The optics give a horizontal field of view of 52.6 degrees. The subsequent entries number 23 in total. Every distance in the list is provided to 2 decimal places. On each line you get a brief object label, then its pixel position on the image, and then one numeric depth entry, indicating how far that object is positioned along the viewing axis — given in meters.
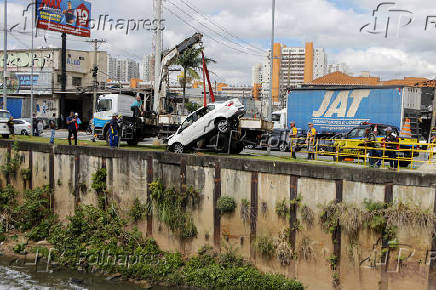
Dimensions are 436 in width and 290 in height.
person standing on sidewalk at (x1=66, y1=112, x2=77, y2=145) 20.84
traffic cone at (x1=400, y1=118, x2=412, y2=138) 23.36
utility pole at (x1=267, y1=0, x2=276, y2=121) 28.33
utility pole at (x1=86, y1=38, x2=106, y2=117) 48.69
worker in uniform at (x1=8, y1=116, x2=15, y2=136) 25.56
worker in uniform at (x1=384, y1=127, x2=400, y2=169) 14.69
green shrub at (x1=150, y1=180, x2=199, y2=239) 13.64
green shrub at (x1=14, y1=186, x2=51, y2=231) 17.30
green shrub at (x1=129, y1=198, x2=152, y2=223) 14.63
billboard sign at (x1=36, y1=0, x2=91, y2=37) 49.53
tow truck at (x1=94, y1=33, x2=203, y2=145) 22.50
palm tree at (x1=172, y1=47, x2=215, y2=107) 38.43
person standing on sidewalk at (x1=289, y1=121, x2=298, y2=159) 17.83
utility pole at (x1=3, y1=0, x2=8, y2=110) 36.81
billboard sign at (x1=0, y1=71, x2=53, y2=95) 54.81
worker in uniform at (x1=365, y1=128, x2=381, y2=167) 14.59
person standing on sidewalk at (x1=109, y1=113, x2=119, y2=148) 18.70
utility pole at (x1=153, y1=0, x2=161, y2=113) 23.62
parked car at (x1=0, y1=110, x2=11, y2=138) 25.94
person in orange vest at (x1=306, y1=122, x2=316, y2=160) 18.11
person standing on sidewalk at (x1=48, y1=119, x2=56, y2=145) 22.06
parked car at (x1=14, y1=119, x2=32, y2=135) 35.44
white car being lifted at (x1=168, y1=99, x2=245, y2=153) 17.61
